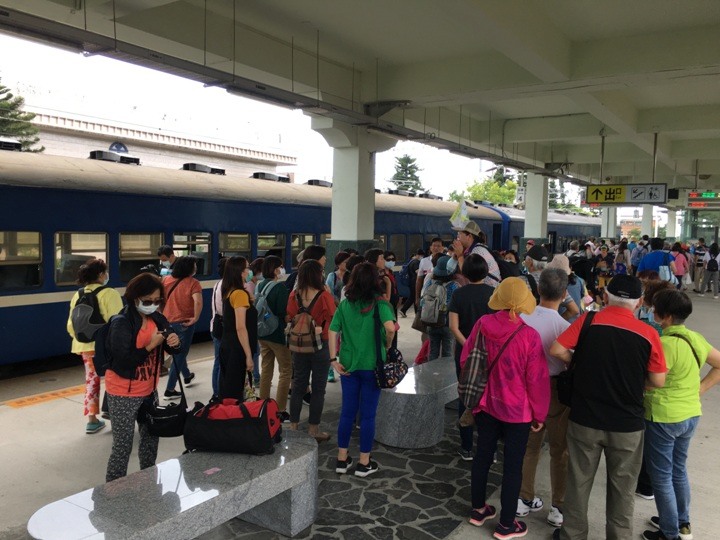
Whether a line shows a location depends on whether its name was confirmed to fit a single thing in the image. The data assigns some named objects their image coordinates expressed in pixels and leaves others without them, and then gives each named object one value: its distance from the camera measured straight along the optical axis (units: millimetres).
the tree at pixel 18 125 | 38031
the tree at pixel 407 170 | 84688
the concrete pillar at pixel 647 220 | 32906
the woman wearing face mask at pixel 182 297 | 6410
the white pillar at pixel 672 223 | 40000
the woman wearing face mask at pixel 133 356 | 3969
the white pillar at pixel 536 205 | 20469
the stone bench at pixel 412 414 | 5566
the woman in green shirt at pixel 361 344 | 4762
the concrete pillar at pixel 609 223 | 30844
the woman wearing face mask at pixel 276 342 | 5941
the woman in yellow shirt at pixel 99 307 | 5523
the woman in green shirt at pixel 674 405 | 3762
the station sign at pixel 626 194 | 15008
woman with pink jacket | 3828
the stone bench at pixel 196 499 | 2973
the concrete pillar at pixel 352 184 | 11523
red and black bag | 3807
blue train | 7656
